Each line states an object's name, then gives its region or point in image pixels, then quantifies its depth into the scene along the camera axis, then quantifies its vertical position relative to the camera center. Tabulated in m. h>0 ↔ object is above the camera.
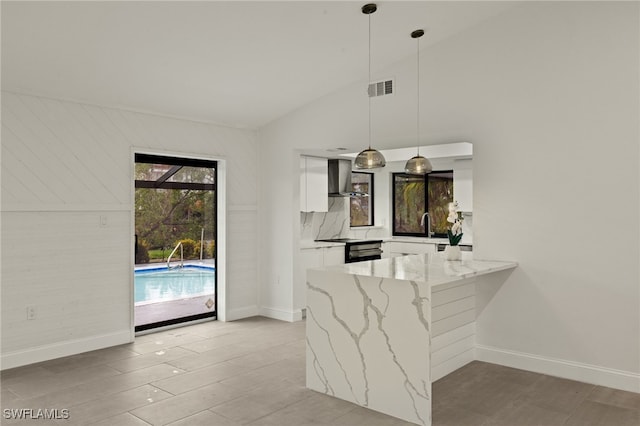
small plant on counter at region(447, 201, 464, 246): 4.53 -0.09
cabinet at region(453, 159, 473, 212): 7.09 +0.50
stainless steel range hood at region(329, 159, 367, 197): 7.16 +0.60
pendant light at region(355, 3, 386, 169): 3.92 +0.49
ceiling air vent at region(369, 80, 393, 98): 5.12 +1.40
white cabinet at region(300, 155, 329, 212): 6.58 +0.47
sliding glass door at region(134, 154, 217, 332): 5.49 -0.27
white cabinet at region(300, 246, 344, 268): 6.32 -0.53
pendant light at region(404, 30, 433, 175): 4.31 +0.46
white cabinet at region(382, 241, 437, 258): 7.26 -0.48
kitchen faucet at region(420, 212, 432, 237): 7.95 -0.11
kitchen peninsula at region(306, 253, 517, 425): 3.22 -0.85
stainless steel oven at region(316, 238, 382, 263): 6.93 -0.48
